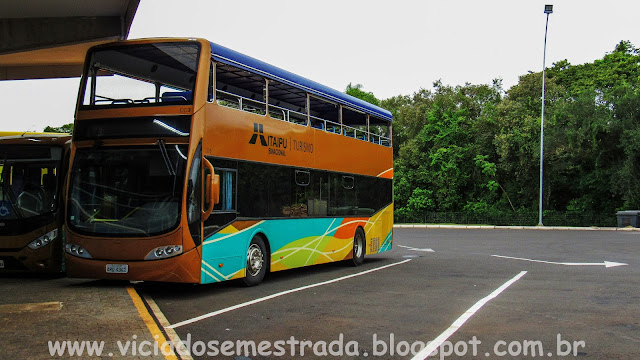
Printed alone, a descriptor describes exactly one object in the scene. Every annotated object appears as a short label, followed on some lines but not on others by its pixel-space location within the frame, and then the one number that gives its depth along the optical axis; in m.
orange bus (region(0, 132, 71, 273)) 13.43
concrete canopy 18.86
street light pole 46.34
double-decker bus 10.96
